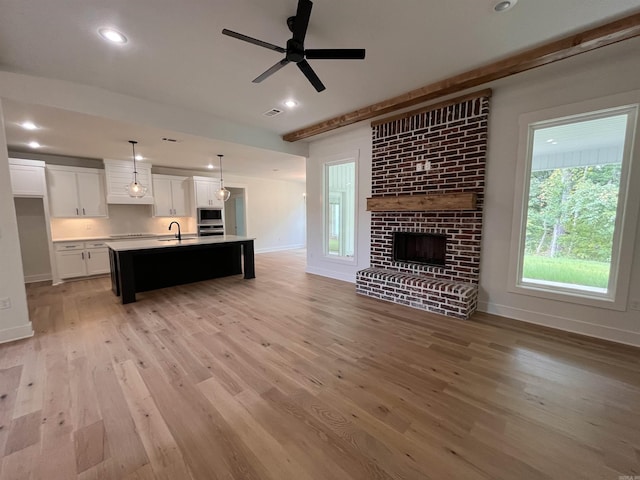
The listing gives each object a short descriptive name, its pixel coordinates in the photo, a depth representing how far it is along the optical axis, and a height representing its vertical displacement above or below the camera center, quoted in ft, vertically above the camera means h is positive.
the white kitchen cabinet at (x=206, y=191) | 23.07 +2.13
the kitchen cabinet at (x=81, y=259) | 16.88 -2.93
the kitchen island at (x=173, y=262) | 13.14 -2.89
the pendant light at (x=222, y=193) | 18.80 +1.57
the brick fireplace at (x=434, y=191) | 11.31 +1.13
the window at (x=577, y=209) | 8.89 +0.17
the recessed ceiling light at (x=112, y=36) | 7.22 +5.10
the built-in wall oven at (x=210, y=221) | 23.70 -0.58
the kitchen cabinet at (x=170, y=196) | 21.65 +1.66
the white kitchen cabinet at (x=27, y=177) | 15.34 +2.28
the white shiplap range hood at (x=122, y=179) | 18.94 +2.76
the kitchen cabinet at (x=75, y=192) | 17.17 +1.63
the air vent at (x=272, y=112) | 13.04 +5.23
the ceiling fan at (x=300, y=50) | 6.22 +4.31
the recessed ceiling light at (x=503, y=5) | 6.36 +5.18
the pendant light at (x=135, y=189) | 15.14 +1.52
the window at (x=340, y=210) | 17.44 +0.32
